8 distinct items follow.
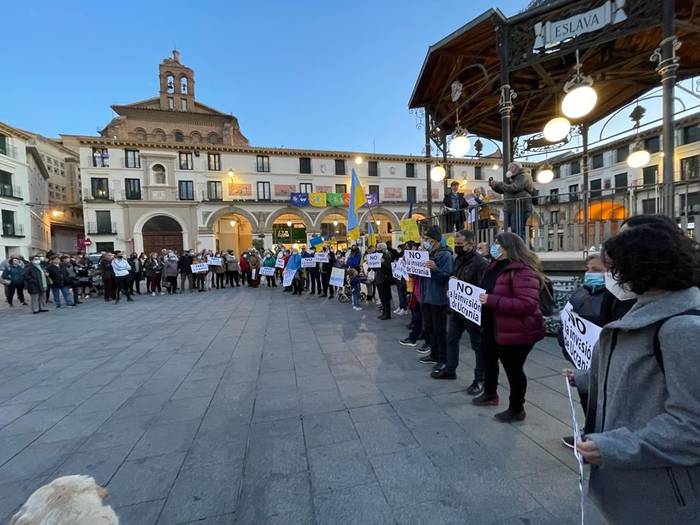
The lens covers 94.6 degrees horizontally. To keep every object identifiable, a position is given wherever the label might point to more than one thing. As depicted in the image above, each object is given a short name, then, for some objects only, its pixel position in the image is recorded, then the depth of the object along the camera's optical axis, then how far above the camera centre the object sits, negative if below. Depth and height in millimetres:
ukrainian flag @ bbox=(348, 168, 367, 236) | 9359 +1590
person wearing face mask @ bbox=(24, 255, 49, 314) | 9828 -671
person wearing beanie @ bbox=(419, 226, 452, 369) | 4348 -657
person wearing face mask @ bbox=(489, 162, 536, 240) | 5988 +977
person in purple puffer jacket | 2854 -569
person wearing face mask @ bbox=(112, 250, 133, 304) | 11844 -537
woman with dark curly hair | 1027 -496
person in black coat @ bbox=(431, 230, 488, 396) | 3768 -945
